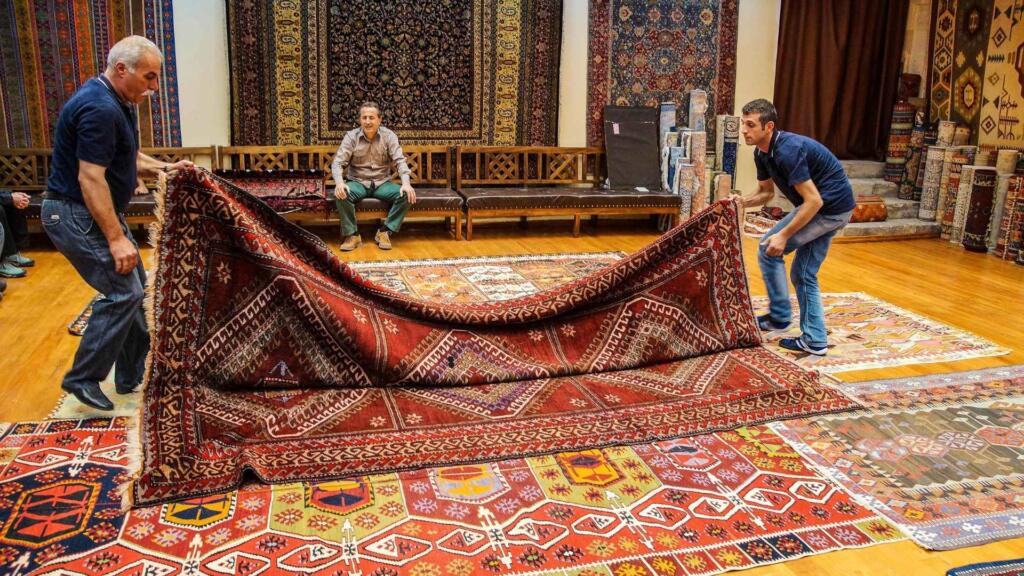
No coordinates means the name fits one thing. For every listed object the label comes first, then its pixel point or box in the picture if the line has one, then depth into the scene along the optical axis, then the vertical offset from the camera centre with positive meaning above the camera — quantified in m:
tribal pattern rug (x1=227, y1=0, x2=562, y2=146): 7.01 +0.22
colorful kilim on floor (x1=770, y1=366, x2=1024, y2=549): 2.69 -1.30
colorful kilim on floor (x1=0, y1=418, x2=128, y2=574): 2.38 -1.29
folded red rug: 2.92 -1.11
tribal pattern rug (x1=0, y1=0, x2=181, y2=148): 6.44 +0.29
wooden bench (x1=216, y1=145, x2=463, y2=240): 6.87 -0.65
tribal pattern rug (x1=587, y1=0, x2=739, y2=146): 7.85 +0.45
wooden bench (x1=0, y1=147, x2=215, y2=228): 6.59 -0.67
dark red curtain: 8.63 +0.36
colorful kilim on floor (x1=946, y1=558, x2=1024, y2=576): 2.39 -1.32
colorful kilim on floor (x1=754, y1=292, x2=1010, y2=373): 4.23 -1.27
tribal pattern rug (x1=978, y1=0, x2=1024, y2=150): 7.35 +0.24
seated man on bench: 6.67 -0.64
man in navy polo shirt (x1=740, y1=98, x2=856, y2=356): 4.04 -0.50
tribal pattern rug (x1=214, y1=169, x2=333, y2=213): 6.48 -0.75
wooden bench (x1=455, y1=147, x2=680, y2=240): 7.21 -0.83
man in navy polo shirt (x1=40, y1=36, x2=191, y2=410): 2.99 -0.40
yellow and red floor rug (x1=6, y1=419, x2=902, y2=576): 2.36 -1.30
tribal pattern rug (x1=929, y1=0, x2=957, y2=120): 8.20 +0.50
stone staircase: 7.68 -1.05
